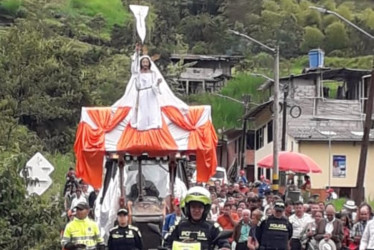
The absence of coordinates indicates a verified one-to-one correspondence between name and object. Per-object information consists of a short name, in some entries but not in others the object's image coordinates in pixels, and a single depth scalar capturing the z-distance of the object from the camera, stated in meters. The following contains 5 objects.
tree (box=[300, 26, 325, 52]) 113.06
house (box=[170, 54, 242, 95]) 90.19
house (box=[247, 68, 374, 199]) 51.75
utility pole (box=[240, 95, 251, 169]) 56.78
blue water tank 63.09
